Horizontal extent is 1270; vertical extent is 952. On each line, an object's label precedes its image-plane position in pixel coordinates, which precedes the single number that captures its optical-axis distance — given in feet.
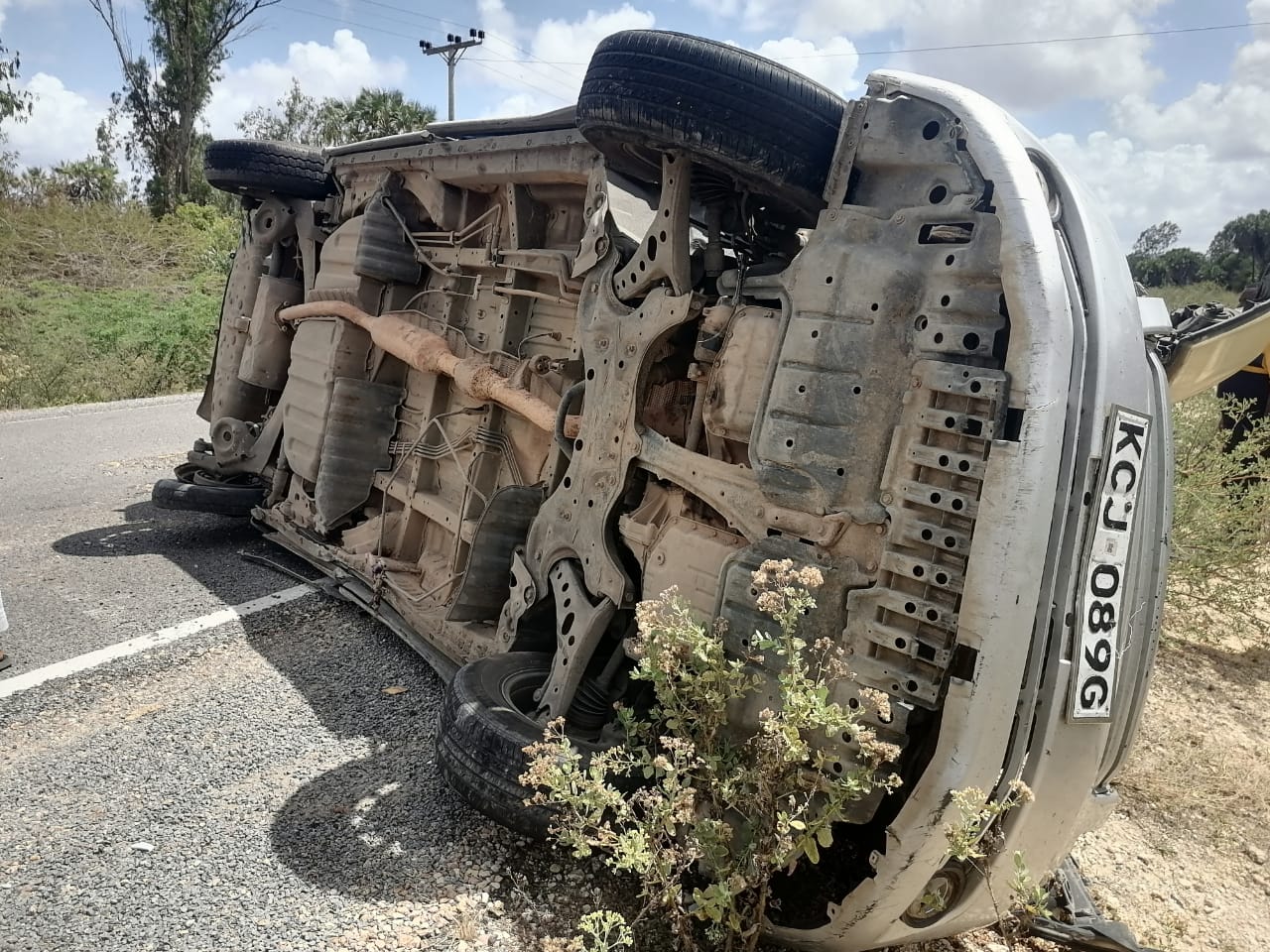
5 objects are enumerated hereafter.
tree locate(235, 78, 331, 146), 108.17
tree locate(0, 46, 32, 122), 57.88
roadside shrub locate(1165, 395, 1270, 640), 17.93
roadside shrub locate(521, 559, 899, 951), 7.00
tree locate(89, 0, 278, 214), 80.43
